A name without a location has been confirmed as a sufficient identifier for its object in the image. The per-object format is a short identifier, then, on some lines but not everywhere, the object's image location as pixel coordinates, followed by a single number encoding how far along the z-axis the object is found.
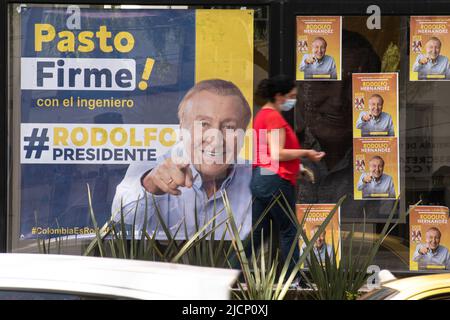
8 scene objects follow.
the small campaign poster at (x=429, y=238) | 18.39
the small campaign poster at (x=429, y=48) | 18.34
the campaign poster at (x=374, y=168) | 18.47
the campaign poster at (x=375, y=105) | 18.37
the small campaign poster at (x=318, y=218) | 18.25
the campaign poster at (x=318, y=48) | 18.28
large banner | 18.11
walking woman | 15.95
